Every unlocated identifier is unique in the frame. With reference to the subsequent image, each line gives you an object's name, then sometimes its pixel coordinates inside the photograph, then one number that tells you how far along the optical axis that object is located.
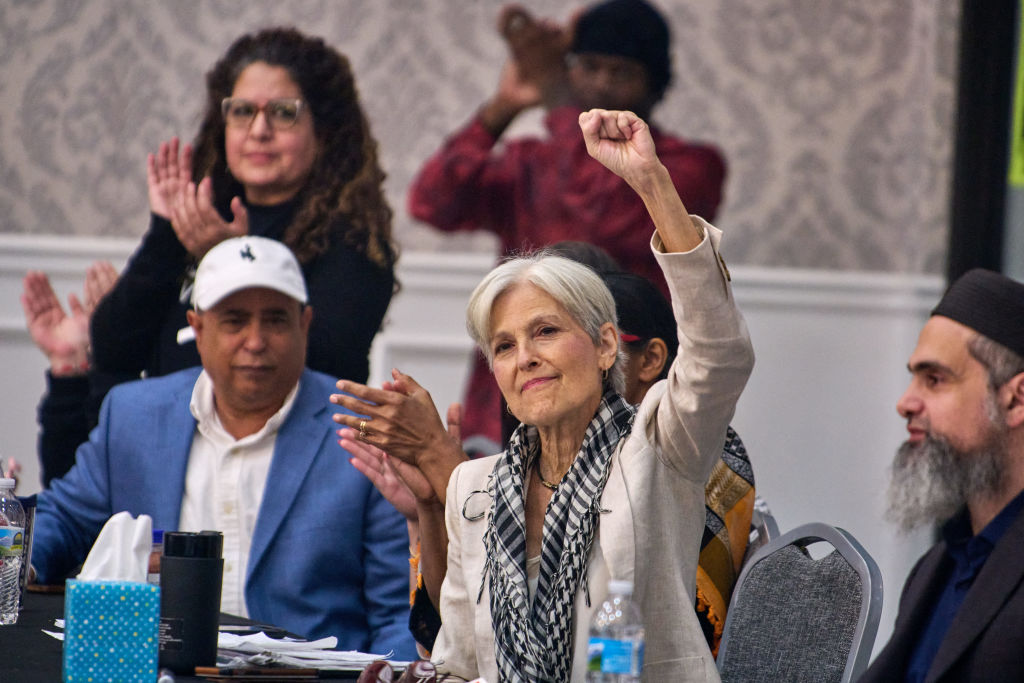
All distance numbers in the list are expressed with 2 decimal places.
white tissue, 5.64
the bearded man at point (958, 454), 6.07
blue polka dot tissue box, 5.51
